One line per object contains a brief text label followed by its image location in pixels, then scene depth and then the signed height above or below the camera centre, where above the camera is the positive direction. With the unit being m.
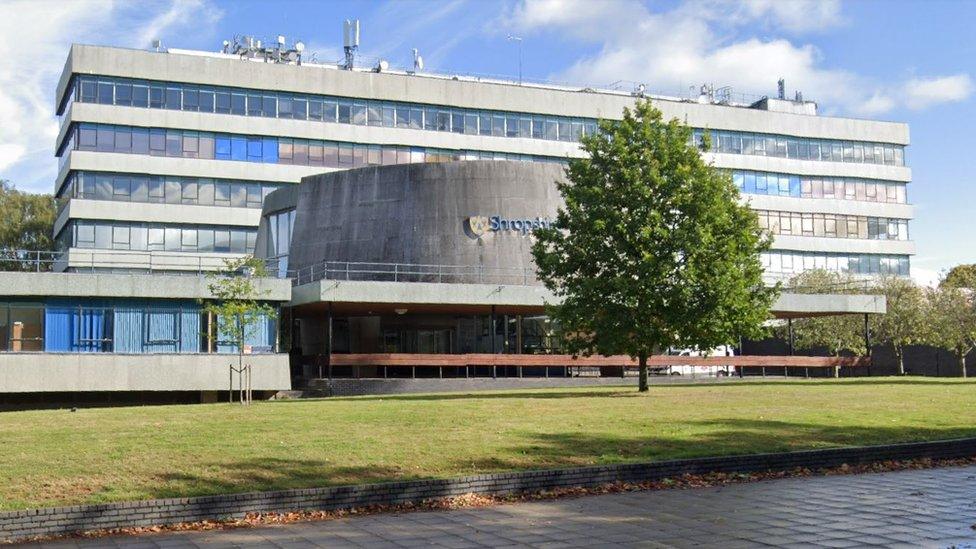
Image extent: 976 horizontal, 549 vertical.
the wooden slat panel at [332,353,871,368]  43.44 -1.17
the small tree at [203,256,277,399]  35.69 +1.48
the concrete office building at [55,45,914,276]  71.31 +15.61
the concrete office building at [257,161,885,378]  44.94 +3.58
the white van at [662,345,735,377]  59.83 -2.33
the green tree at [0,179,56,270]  88.06 +10.84
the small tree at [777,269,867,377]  69.12 -0.17
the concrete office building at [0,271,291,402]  37.94 +0.03
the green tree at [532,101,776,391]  31.80 +2.76
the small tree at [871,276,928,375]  67.69 +0.62
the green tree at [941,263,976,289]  77.69 +4.19
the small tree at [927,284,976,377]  64.62 +0.47
